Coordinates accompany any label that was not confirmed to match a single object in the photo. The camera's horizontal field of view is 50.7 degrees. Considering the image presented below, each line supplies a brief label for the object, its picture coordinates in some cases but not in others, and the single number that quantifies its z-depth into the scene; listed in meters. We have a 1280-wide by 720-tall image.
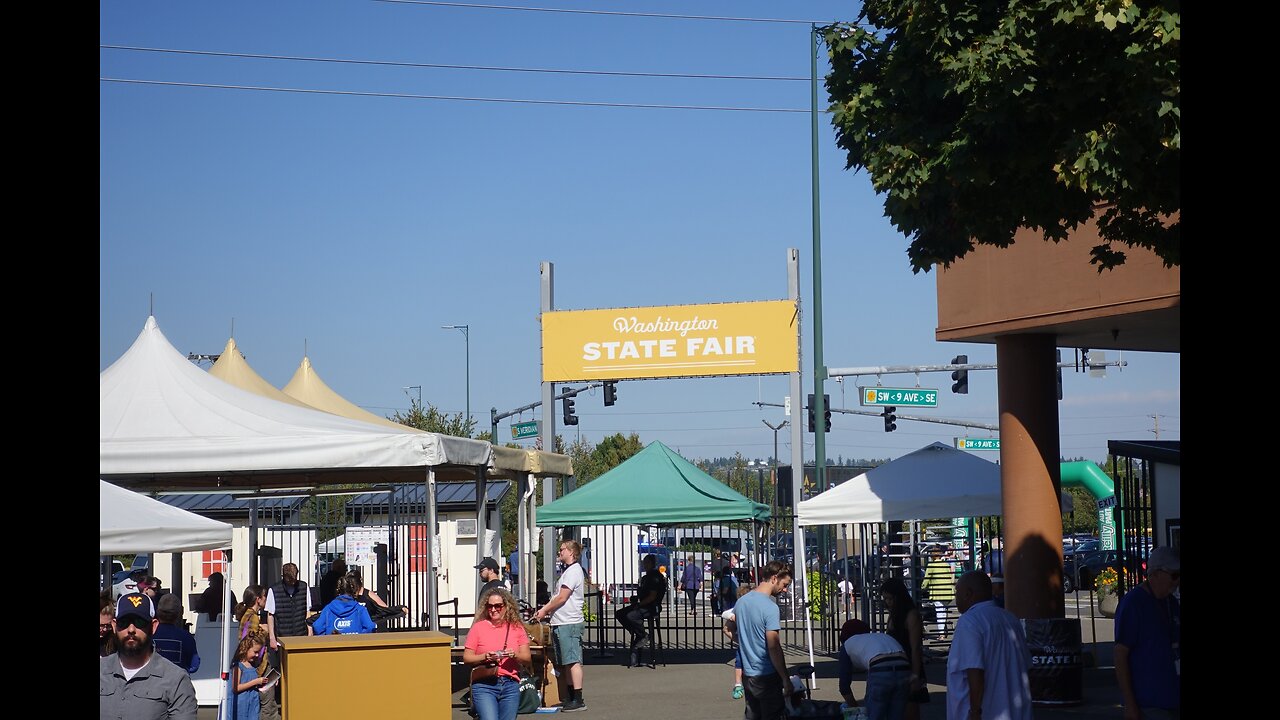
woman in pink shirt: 9.69
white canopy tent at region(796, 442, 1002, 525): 15.92
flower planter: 29.80
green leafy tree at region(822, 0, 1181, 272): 7.46
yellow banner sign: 26.06
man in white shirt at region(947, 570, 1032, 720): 7.41
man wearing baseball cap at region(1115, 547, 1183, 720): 7.55
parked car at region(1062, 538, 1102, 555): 42.27
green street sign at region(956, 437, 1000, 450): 39.34
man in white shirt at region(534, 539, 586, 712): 14.80
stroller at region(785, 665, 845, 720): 9.41
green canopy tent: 18.05
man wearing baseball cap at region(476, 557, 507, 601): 13.55
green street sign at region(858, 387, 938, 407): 34.75
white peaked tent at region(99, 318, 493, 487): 12.81
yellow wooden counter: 9.88
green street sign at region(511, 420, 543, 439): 37.84
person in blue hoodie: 12.62
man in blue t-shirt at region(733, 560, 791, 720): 9.80
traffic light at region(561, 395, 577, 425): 34.94
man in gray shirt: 7.34
